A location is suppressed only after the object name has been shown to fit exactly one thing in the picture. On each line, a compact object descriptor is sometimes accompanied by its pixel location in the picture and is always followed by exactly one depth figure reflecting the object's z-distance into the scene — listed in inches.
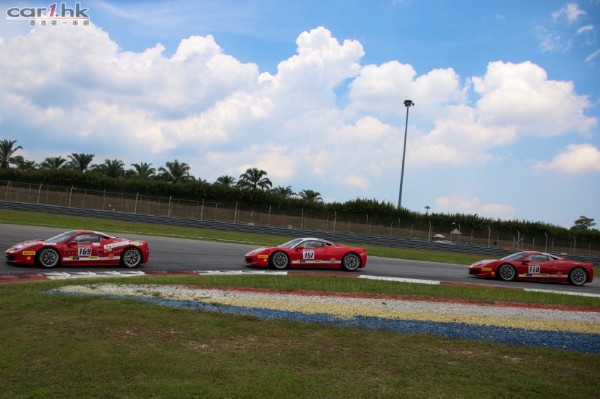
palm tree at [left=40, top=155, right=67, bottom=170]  2536.9
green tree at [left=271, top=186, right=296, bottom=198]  2827.8
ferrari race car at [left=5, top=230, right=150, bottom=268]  532.4
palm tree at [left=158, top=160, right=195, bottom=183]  2583.7
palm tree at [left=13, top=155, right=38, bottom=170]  2513.5
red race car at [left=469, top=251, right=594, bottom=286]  694.5
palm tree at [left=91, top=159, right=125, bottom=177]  2596.0
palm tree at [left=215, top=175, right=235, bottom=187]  2632.9
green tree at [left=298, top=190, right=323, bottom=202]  2896.2
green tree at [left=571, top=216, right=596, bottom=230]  3063.7
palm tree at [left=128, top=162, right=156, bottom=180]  2612.0
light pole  1962.1
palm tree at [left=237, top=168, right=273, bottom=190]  2659.7
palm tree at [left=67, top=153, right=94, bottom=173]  2527.1
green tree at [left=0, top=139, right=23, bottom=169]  2490.2
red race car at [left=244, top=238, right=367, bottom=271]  648.4
